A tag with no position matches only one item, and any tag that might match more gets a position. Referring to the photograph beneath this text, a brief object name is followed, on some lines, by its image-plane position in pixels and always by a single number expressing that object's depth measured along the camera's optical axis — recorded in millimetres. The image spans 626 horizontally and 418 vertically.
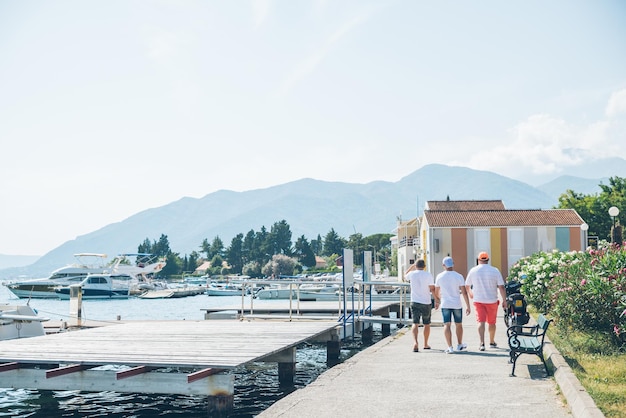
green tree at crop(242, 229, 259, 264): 178050
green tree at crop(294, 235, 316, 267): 175375
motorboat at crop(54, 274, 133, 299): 94312
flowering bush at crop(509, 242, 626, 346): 12883
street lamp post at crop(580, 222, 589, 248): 59744
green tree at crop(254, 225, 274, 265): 176250
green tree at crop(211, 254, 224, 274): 186375
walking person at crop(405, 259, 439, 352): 13930
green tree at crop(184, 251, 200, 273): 191000
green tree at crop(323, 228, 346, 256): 186000
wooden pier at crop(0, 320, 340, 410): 10250
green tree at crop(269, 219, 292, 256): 178125
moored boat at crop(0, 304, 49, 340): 18116
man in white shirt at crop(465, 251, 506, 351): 13216
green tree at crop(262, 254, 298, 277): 164875
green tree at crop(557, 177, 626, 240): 68938
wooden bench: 10500
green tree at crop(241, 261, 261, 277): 171375
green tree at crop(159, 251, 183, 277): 185988
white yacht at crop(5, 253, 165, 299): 97019
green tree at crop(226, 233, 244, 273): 181625
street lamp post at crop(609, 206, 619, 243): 24609
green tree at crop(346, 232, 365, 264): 170100
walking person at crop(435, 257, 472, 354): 13453
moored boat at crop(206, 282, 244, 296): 97938
